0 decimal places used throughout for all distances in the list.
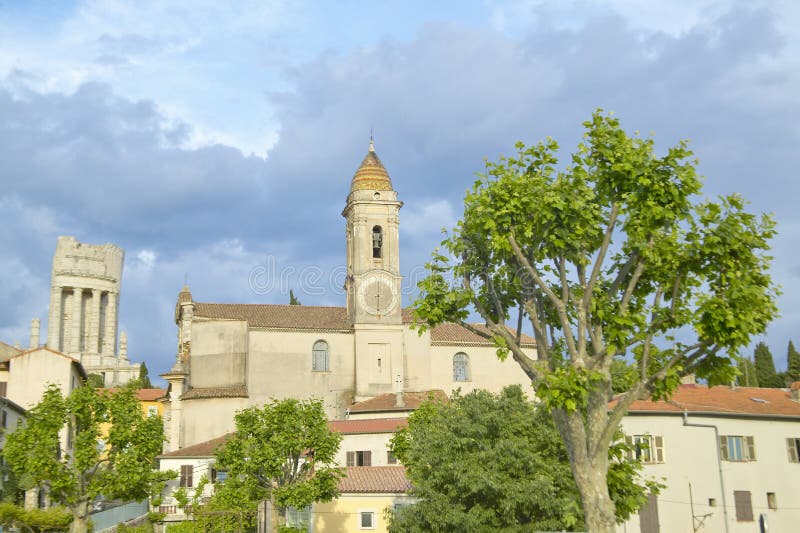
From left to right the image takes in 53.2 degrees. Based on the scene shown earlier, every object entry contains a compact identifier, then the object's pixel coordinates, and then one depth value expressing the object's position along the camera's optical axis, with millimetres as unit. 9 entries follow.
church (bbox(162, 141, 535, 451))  54125
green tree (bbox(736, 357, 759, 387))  71150
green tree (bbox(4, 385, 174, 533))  31438
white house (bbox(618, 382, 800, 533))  33125
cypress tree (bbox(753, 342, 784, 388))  71444
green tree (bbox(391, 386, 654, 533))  25797
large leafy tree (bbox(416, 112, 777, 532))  14938
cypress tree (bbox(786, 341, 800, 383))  68962
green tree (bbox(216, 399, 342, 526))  33400
